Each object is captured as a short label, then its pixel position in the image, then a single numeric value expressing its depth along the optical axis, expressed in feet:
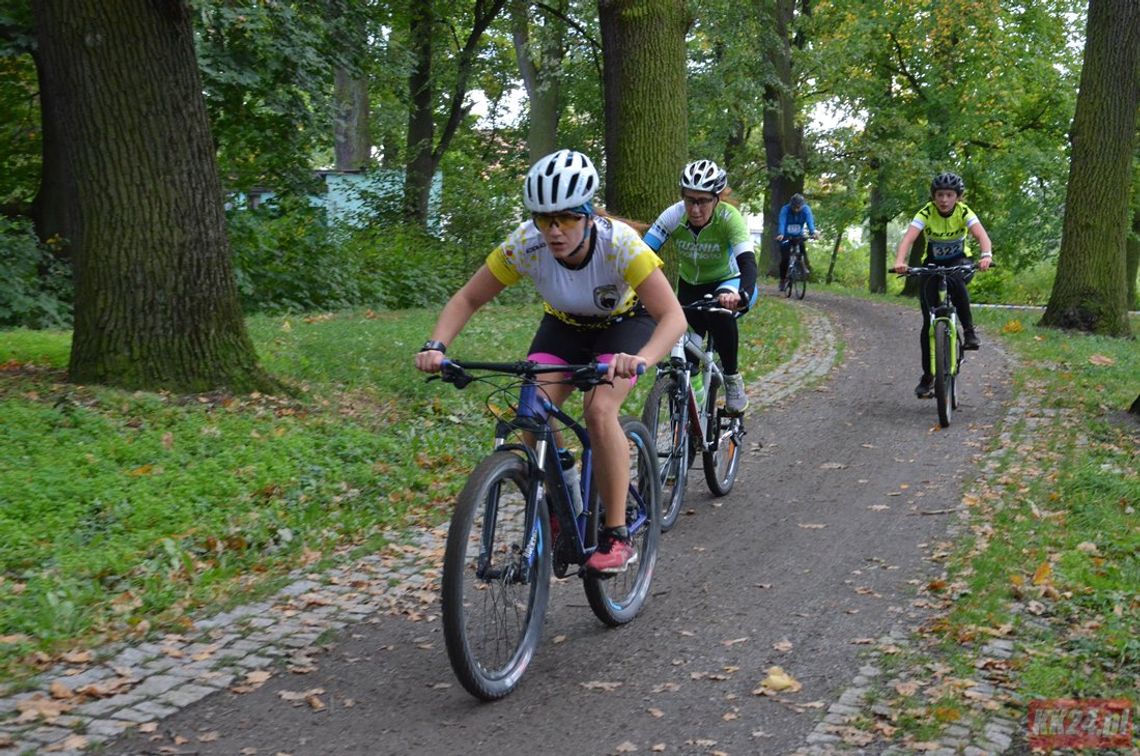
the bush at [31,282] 47.85
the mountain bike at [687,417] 25.12
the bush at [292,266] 60.44
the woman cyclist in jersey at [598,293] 17.28
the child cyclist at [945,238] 37.73
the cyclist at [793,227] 84.17
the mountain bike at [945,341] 35.78
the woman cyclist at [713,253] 26.40
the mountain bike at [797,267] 85.20
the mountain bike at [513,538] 15.23
